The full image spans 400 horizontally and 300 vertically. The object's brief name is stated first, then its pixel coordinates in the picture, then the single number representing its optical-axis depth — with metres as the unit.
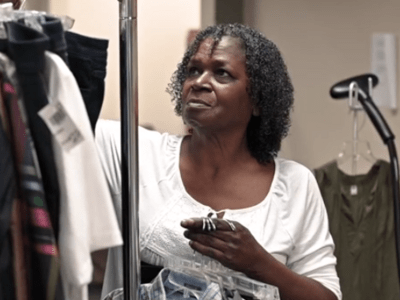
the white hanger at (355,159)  2.84
